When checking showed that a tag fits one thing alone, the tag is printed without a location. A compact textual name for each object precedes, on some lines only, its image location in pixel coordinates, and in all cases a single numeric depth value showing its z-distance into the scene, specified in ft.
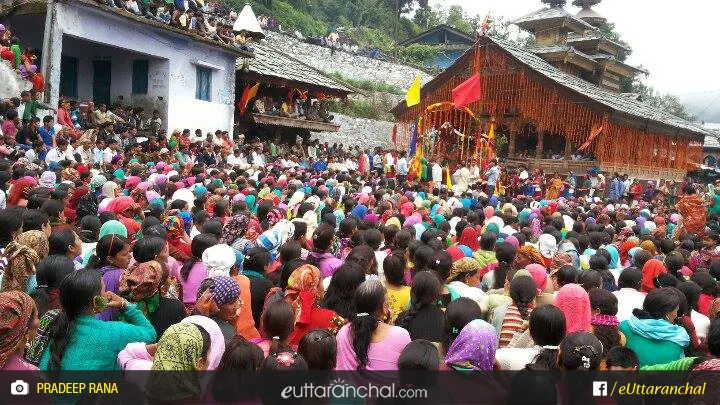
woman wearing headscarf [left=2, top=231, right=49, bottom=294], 14.47
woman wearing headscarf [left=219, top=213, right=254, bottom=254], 22.59
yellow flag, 75.87
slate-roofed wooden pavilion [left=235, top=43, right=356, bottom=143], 72.41
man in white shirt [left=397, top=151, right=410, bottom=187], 72.43
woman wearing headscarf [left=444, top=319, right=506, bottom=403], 11.44
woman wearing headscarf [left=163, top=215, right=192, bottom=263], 20.84
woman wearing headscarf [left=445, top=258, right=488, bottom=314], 18.52
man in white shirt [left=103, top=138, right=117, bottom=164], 43.78
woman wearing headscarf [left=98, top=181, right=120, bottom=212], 28.99
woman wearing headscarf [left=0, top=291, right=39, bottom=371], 9.85
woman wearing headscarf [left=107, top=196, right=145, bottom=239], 23.77
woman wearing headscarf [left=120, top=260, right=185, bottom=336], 13.28
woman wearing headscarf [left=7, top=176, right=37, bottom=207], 26.84
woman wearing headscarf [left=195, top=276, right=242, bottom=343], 12.78
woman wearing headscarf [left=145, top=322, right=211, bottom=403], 10.09
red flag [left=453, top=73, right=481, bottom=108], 76.89
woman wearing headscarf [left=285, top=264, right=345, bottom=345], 14.48
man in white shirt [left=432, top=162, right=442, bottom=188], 71.97
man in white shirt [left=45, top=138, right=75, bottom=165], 40.00
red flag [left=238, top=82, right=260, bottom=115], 71.31
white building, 52.60
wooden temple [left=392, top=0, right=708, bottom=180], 77.66
